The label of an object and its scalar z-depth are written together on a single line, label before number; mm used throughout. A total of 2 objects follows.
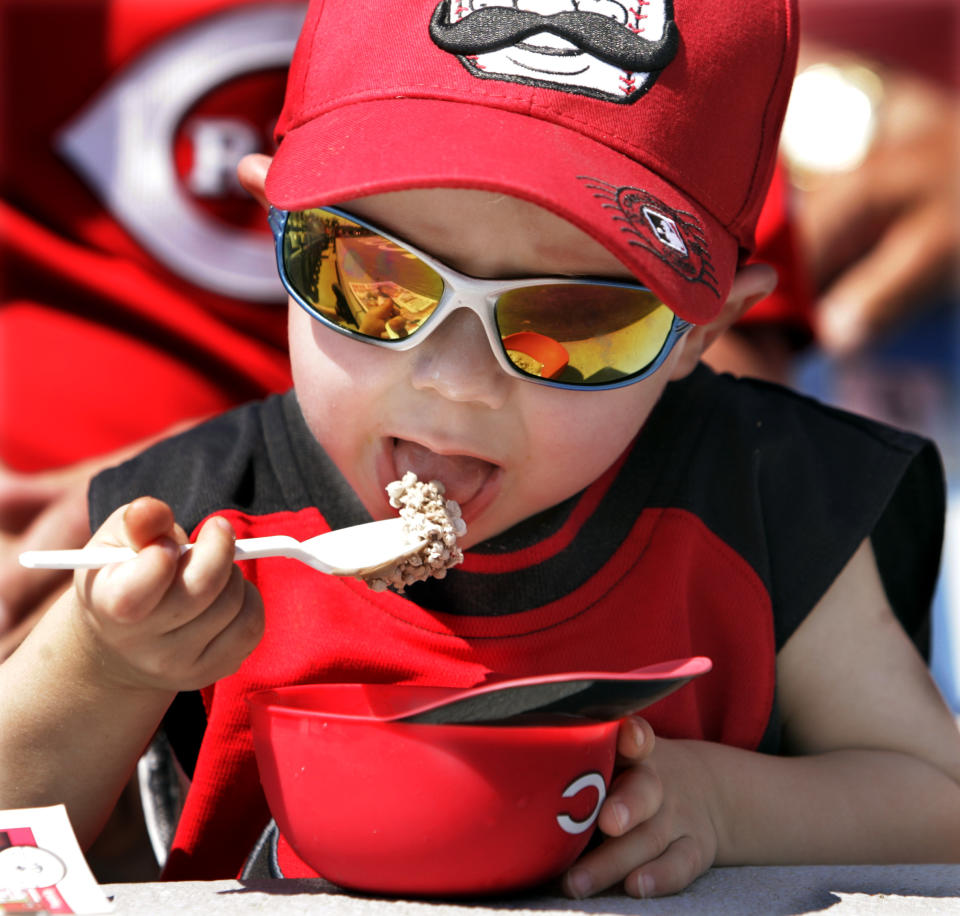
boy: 1449
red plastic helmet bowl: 1395
